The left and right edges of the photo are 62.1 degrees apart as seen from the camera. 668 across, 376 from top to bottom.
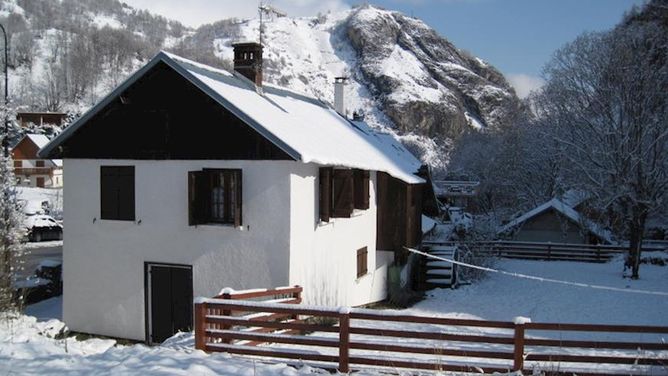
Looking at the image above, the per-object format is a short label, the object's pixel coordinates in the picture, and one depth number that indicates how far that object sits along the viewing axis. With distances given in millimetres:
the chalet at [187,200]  13344
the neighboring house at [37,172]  67125
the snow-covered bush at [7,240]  12078
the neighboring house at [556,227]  32438
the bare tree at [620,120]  24609
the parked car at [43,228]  41062
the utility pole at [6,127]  19470
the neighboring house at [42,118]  105625
